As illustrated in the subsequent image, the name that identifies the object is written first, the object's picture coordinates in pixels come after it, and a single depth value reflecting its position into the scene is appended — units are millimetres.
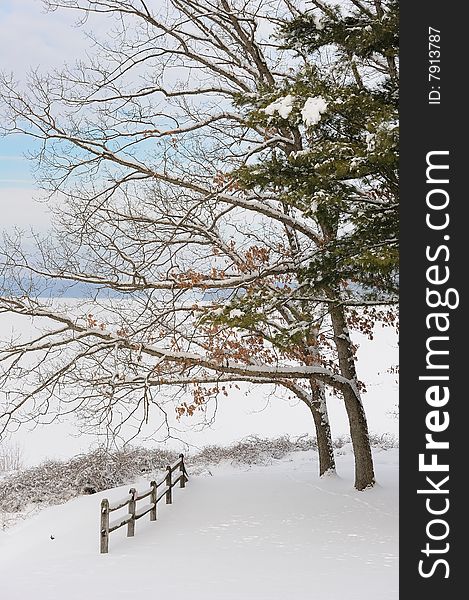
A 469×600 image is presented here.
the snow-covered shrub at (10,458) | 22859
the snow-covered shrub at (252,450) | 22141
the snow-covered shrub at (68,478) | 18422
